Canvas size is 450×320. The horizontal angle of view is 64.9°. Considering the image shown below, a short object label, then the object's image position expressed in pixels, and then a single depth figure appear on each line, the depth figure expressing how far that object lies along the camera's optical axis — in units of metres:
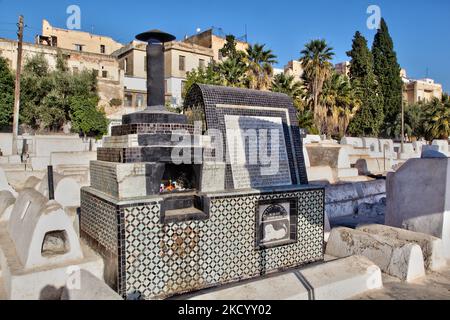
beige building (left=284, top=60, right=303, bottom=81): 50.19
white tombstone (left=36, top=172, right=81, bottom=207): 7.29
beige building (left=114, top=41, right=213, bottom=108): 32.28
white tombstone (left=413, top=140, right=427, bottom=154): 25.91
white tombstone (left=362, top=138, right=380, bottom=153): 21.82
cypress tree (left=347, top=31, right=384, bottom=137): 33.38
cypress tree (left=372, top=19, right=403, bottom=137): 36.53
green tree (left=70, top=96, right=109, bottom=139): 26.23
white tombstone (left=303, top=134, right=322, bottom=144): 20.08
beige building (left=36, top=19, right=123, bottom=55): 35.12
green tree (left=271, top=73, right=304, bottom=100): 27.86
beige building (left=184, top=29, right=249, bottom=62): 36.78
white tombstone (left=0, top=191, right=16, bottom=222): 6.66
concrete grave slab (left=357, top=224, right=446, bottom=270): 5.76
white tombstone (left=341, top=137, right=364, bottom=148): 21.42
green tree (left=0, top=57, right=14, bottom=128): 24.30
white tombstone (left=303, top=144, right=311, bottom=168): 13.03
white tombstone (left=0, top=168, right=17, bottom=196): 8.06
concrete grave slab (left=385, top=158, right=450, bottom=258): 6.33
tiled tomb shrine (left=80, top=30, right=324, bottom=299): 4.74
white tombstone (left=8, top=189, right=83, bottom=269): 4.40
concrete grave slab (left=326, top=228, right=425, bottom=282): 5.39
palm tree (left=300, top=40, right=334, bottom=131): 28.50
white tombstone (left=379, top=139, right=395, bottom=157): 20.24
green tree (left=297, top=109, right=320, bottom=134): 27.40
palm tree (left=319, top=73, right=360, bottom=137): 28.61
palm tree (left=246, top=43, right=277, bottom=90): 25.84
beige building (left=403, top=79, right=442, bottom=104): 54.03
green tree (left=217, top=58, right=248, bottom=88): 24.81
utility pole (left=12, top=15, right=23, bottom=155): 17.02
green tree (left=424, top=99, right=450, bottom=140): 33.78
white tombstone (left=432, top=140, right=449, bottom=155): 23.60
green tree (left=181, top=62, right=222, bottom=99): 24.33
